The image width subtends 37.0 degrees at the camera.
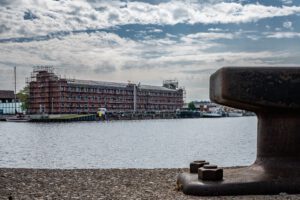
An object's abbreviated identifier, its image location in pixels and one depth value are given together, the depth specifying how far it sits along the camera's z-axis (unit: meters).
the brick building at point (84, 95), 119.31
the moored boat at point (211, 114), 184.50
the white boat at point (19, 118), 116.62
